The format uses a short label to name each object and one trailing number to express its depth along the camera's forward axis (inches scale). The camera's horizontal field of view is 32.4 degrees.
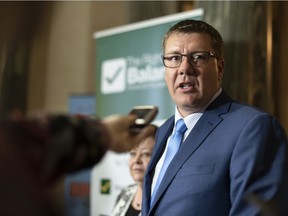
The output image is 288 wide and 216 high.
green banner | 109.7
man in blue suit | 59.3
